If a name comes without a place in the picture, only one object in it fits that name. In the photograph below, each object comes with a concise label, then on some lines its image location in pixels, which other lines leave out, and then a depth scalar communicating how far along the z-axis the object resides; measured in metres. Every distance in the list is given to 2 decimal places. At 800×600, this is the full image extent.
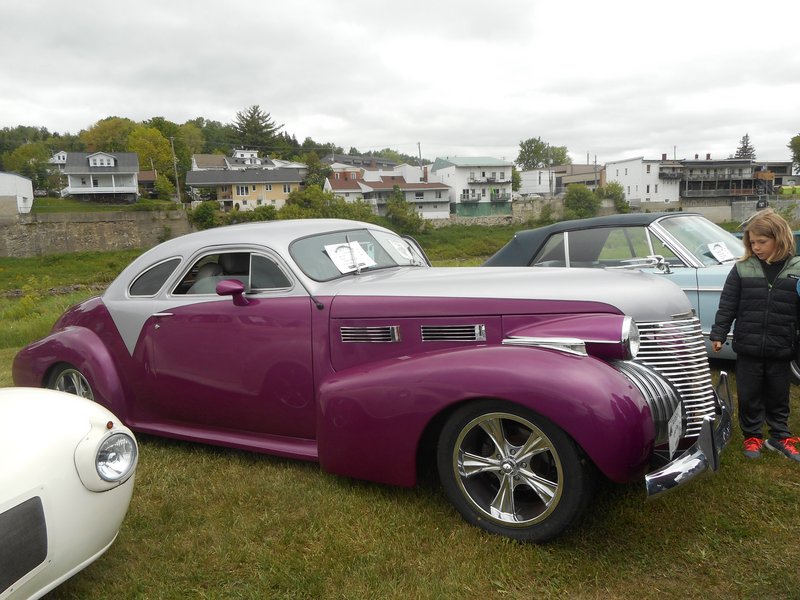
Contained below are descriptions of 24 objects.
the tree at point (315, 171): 78.47
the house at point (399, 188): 76.69
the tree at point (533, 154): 128.50
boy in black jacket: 4.00
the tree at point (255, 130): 100.56
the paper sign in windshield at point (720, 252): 6.27
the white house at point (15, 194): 58.06
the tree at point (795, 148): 99.25
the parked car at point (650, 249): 6.11
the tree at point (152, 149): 87.38
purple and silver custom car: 2.97
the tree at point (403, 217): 62.56
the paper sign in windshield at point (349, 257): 4.30
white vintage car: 2.23
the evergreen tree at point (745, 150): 123.56
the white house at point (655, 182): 80.94
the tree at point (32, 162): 87.00
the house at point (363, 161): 113.47
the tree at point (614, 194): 76.47
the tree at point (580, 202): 72.38
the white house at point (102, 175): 71.75
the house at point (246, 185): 71.75
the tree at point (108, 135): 92.31
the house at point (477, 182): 82.31
